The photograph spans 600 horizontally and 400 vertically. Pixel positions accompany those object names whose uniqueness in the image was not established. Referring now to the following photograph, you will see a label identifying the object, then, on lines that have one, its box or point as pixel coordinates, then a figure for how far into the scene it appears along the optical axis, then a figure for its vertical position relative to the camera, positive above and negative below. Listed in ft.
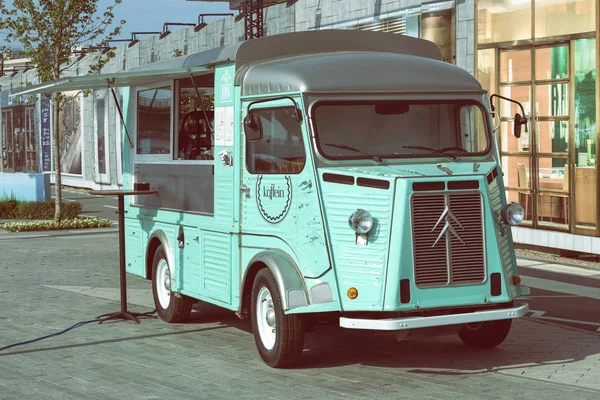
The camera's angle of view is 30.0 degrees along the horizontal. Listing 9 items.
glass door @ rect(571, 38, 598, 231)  60.90 +0.55
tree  89.25 +9.77
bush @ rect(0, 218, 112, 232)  84.33 -5.54
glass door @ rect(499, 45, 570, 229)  63.57 +0.75
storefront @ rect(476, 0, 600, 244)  61.31 +2.78
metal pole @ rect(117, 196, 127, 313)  39.50 -3.66
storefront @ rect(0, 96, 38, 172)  186.09 +2.46
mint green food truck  28.73 -1.23
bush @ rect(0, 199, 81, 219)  93.84 -4.85
